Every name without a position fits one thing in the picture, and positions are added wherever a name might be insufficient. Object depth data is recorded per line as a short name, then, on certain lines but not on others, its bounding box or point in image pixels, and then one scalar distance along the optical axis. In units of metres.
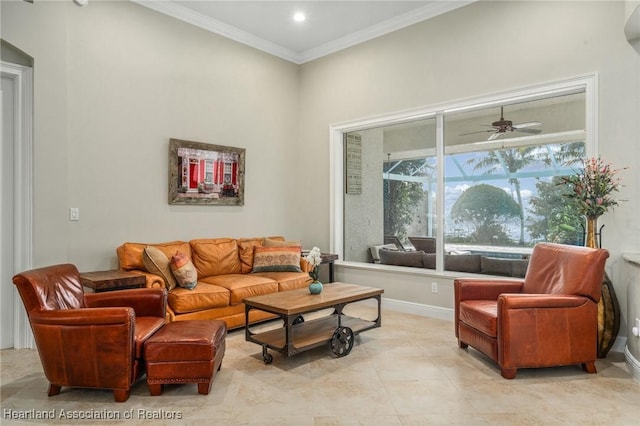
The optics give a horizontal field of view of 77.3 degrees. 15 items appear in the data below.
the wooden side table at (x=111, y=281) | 3.51
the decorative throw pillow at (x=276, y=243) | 5.25
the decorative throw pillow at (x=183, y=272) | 3.99
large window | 4.14
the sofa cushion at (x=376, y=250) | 5.49
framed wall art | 4.75
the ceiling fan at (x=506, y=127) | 4.36
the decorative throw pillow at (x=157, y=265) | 3.95
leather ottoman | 2.68
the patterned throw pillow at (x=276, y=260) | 4.90
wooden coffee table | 3.19
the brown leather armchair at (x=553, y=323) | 2.96
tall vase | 3.31
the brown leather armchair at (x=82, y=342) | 2.56
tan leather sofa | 3.87
